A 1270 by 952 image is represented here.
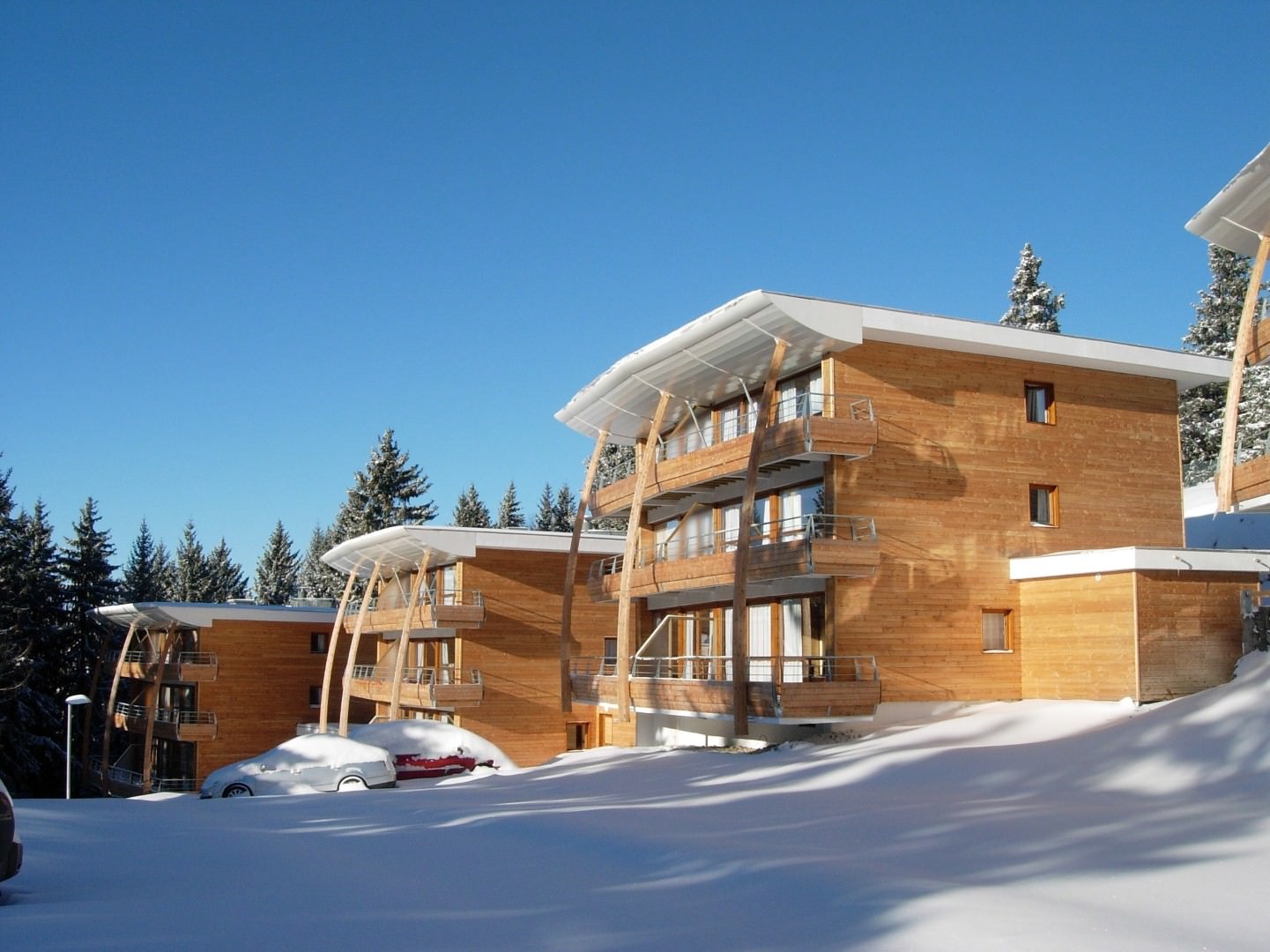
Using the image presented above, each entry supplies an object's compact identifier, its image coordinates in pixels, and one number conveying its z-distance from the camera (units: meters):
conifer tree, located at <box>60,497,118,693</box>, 54.88
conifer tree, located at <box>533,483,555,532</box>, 86.44
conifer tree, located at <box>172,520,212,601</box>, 74.88
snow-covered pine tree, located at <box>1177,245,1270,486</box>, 51.03
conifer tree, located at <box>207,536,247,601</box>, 83.50
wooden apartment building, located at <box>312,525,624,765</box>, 39.00
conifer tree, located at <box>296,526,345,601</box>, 73.69
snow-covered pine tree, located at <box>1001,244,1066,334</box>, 55.34
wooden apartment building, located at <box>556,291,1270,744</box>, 24.09
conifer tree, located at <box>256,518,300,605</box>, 82.62
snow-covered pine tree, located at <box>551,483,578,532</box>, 86.00
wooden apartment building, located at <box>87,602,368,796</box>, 47.66
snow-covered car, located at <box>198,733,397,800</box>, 27.09
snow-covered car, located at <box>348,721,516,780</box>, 31.00
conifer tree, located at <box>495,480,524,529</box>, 82.75
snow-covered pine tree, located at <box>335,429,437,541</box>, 67.50
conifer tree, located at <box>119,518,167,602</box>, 67.38
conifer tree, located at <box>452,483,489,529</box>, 81.81
